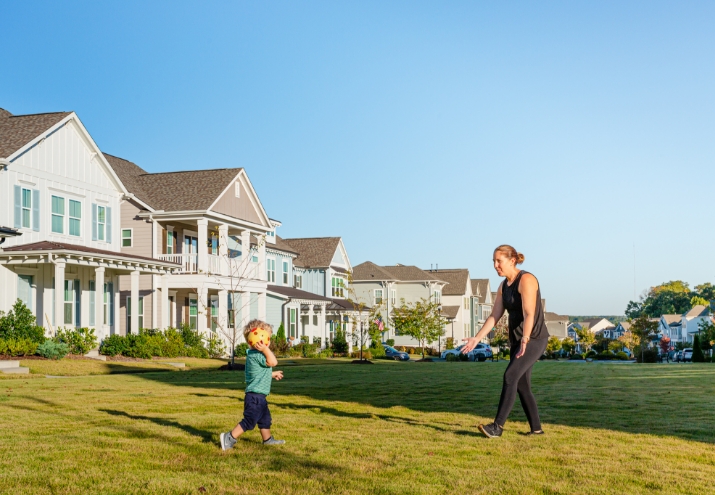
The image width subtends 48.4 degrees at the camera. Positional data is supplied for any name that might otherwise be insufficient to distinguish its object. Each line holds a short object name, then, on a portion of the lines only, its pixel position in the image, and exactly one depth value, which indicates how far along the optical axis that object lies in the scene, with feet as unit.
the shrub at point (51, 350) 81.92
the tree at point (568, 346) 301.63
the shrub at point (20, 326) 83.51
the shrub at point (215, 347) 115.96
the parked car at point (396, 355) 176.76
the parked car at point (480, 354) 185.68
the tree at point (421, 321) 186.26
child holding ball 25.22
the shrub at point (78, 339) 89.66
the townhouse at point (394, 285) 236.63
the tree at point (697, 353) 183.01
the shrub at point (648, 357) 191.62
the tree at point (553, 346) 271.24
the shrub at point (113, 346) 96.27
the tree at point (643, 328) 225.13
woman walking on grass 26.99
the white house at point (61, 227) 88.58
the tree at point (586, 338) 349.20
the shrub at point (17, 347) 79.20
